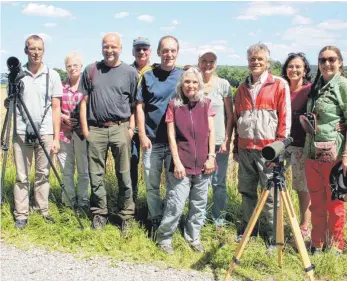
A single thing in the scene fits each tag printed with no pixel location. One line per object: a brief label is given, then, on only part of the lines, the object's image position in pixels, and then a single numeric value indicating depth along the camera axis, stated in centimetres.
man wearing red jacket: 407
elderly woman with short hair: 525
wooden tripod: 333
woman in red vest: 408
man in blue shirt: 434
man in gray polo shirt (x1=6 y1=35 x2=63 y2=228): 471
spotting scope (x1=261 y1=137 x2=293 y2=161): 326
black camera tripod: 445
